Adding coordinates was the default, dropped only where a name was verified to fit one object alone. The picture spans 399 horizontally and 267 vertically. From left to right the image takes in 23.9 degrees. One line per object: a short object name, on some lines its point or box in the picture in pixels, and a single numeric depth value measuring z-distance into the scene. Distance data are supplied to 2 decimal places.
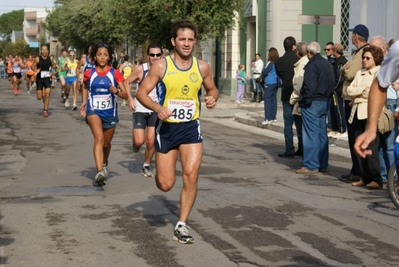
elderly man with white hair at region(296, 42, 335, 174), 13.25
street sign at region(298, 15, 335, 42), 21.47
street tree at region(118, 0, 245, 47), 32.09
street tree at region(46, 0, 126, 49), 58.01
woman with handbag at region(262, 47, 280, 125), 20.80
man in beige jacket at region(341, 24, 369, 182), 12.38
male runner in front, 8.10
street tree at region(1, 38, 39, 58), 134.36
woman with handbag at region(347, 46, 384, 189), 11.59
